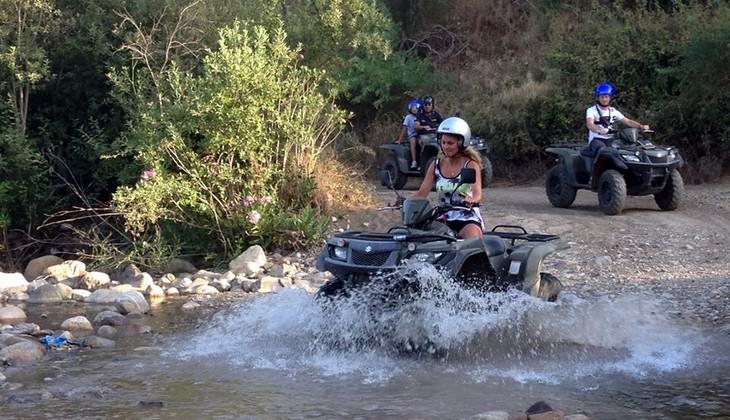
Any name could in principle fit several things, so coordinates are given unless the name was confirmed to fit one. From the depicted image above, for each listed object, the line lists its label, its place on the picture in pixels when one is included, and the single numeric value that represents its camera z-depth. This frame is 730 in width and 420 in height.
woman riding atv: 8.50
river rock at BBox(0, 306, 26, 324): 11.38
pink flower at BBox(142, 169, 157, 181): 14.25
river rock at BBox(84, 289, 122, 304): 12.54
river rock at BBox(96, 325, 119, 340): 10.24
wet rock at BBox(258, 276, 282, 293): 12.91
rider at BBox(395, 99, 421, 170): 19.81
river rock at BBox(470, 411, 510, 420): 6.69
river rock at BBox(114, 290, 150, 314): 11.83
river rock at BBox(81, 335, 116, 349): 9.74
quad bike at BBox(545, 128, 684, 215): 15.07
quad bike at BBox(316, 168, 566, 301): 7.80
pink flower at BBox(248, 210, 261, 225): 14.64
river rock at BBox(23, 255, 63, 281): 15.55
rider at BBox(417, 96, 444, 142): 19.73
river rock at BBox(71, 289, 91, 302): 12.91
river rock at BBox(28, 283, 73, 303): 13.00
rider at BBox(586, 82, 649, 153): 15.47
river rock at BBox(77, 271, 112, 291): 13.94
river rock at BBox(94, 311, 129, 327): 10.98
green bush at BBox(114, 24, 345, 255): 14.38
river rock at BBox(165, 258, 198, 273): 14.76
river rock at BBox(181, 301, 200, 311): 12.03
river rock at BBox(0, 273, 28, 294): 13.77
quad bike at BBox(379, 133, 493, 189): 19.20
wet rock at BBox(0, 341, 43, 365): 8.91
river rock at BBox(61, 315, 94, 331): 10.80
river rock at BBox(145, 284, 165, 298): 13.11
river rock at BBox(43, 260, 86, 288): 14.31
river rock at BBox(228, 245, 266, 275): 14.11
